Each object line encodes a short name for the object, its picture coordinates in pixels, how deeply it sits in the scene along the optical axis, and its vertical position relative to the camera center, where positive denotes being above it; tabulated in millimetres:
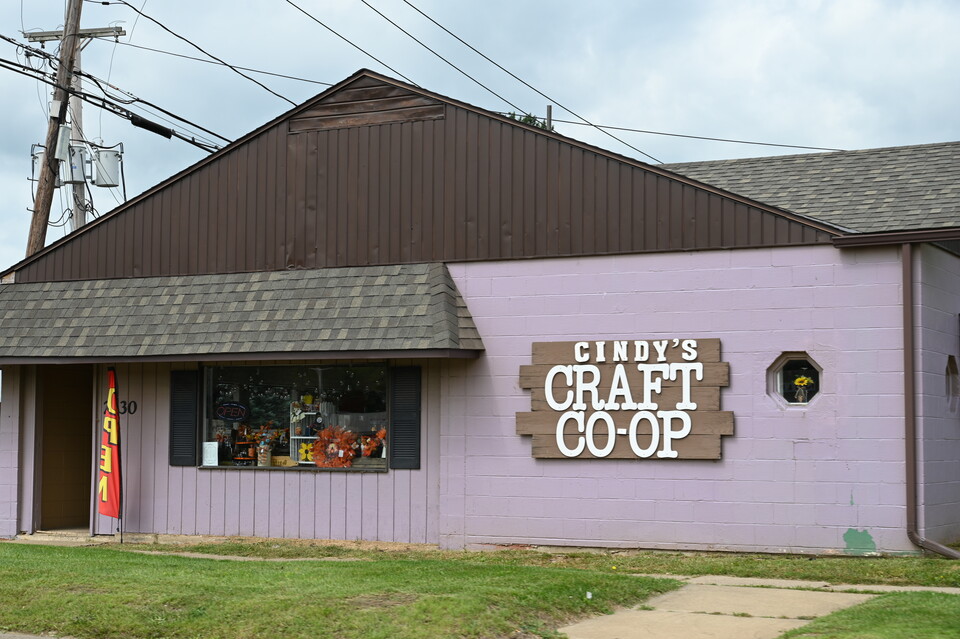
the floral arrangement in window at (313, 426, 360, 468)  14977 -701
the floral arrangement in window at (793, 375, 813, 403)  13021 +65
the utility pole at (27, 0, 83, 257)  18766 +4111
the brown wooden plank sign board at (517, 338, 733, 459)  13266 -85
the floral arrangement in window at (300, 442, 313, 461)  15195 -756
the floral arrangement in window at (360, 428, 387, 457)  14836 -638
